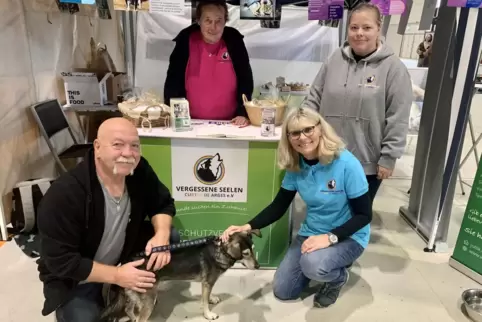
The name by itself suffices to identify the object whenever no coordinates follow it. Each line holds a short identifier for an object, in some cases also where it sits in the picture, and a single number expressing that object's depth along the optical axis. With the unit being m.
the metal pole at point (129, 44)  3.68
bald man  1.42
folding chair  2.76
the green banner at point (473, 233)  2.20
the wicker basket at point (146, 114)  2.00
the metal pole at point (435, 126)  2.37
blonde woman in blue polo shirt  1.72
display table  1.98
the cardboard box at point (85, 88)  3.17
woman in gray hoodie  1.94
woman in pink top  2.26
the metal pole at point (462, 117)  2.19
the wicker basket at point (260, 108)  2.09
